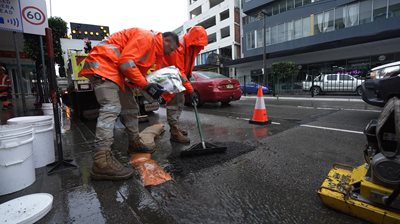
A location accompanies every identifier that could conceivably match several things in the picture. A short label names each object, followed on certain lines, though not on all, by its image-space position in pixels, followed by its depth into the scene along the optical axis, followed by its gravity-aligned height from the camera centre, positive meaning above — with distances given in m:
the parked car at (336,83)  13.45 +0.03
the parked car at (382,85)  4.35 -0.06
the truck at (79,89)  6.44 +0.15
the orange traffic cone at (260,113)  5.15 -0.58
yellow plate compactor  1.57 -0.73
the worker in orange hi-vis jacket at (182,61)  3.71 +0.49
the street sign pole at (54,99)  2.83 -0.05
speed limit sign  5.09 +1.73
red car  8.32 +0.03
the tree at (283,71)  18.61 +1.21
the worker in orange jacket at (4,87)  8.15 +0.33
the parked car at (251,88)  19.85 -0.09
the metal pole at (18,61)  6.38 +1.02
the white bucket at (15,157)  2.21 -0.60
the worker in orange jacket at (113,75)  2.57 +0.19
